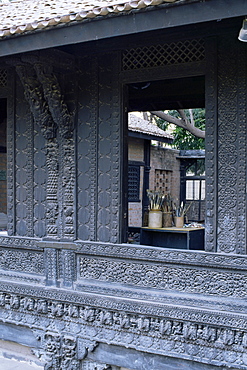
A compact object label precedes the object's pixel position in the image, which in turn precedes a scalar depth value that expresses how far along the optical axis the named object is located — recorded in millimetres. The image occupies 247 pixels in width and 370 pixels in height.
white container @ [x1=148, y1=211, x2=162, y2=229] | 5078
